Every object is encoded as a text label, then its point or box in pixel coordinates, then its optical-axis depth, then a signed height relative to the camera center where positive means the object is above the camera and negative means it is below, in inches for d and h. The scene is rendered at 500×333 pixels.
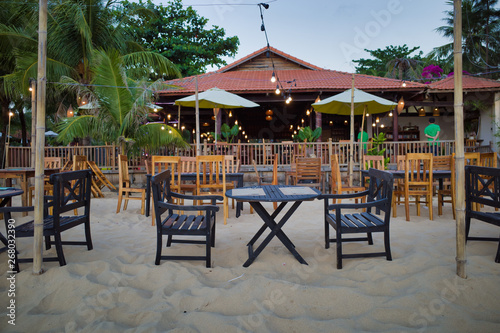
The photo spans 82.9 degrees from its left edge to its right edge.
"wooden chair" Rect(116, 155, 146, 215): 208.8 -10.2
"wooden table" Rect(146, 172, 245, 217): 203.3 -8.2
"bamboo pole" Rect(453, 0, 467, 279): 94.0 +4.3
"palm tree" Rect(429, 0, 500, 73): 872.9 +410.8
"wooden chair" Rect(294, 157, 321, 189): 284.2 -0.5
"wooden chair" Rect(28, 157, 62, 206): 291.3 +7.0
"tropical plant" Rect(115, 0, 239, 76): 749.9 +364.7
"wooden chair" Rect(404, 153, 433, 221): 187.0 -10.3
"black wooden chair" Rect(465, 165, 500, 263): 111.5 -11.6
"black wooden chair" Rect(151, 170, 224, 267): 107.5 -22.8
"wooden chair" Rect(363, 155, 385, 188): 248.0 +7.2
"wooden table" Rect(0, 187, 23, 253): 116.8 -10.5
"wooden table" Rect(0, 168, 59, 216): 185.2 -3.5
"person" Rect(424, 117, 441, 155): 386.3 +49.5
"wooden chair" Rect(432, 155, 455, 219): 194.9 -0.2
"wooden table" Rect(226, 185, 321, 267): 109.4 -12.2
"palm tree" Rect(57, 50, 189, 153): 335.9 +64.8
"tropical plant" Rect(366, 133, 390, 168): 362.5 +23.4
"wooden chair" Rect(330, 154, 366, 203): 201.5 -10.4
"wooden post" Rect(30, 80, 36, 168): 244.2 +59.4
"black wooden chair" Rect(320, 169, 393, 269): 107.0 -22.0
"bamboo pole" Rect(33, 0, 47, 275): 100.1 +7.0
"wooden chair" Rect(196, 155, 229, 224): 182.7 -9.8
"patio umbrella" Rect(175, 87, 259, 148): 323.9 +82.1
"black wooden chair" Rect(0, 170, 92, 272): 104.3 -16.7
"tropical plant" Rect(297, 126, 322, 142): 422.9 +51.3
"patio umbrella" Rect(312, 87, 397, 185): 300.7 +74.0
